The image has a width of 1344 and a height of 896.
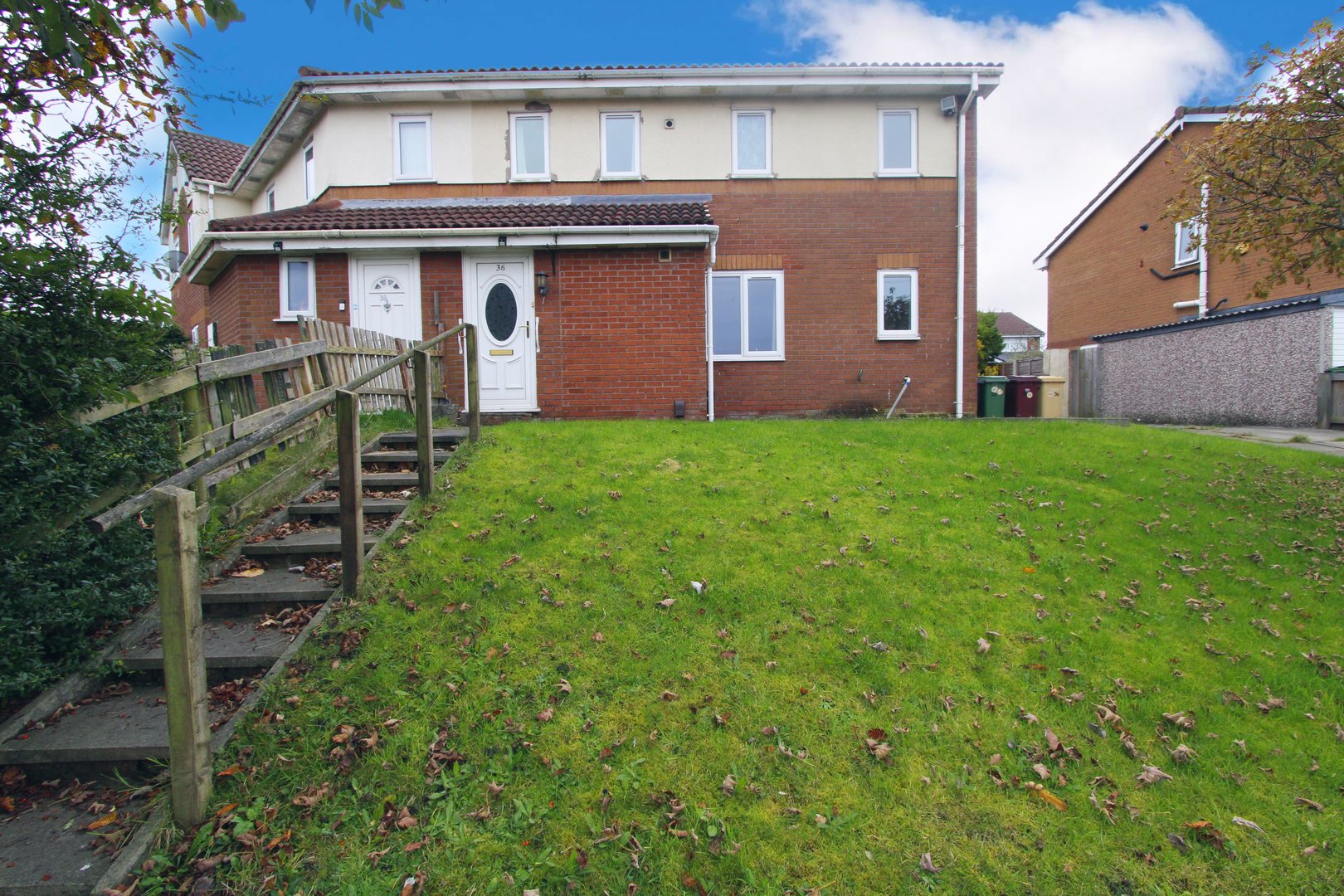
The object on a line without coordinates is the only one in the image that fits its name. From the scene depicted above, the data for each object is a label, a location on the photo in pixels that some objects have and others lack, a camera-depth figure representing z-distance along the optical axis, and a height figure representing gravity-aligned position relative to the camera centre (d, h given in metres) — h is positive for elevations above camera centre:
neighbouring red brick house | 18.55 +4.05
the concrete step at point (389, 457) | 7.10 -0.47
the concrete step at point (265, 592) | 4.64 -1.15
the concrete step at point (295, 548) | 5.23 -0.97
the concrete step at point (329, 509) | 5.95 -0.80
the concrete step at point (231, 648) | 4.07 -1.36
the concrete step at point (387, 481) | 6.59 -0.65
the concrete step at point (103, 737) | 3.42 -1.56
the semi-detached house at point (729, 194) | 12.98 +4.19
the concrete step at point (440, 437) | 7.92 -0.31
